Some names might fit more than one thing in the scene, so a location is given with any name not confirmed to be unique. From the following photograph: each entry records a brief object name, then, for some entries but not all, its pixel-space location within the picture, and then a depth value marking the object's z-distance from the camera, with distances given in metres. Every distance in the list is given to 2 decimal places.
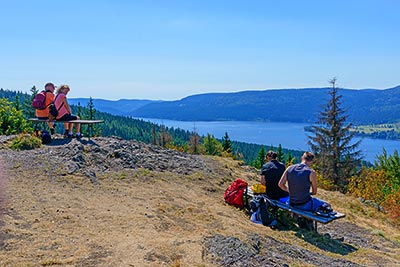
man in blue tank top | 9.27
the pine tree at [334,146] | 36.00
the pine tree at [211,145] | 55.55
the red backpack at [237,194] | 10.70
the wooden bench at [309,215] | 9.02
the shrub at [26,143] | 12.62
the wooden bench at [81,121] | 13.44
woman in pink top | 13.66
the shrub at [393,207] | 14.82
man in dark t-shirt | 9.84
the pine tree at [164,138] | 47.87
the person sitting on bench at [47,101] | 13.84
